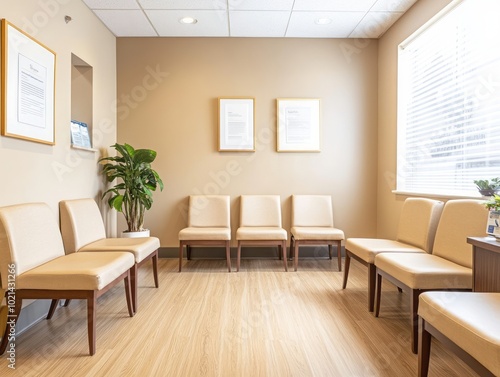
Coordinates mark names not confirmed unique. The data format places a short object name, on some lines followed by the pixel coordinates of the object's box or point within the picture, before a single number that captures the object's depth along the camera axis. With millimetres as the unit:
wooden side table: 1479
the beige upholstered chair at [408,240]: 2297
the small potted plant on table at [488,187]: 1801
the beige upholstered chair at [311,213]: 3643
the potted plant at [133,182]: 3232
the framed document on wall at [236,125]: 3764
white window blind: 2133
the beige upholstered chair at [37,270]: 1723
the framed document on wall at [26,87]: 1935
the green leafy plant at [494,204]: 1542
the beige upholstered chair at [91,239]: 2391
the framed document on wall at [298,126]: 3770
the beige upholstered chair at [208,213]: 3590
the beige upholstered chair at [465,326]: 1021
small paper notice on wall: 2795
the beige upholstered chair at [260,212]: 3617
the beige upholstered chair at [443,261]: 1730
